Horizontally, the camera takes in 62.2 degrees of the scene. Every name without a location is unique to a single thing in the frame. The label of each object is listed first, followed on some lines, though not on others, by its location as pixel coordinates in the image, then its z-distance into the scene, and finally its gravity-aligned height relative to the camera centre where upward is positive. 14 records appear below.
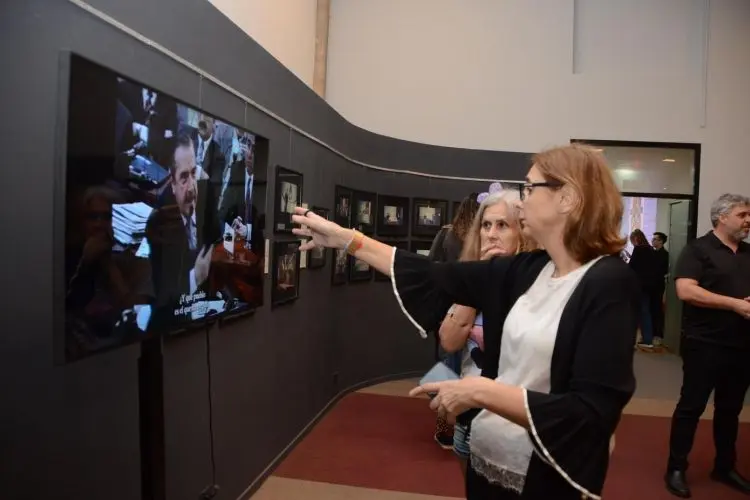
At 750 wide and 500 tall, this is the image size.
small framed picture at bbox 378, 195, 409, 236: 6.08 +0.25
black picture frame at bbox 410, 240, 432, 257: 6.48 -0.05
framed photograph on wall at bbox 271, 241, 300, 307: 3.65 -0.22
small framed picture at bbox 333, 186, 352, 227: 5.04 +0.27
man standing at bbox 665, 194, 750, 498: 3.58 -0.44
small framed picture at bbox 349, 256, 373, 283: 5.53 -0.29
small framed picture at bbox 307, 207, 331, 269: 4.43 -0.13
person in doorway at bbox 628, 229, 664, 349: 8.33 -0.27
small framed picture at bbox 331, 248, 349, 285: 5.06 -0.25
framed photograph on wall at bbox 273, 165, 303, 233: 3.58 +0.23
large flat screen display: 1.36 +0.05
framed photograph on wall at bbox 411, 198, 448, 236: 6.47 +0.27
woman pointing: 1.34 -0.20
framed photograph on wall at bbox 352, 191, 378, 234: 5.53 +0.27
